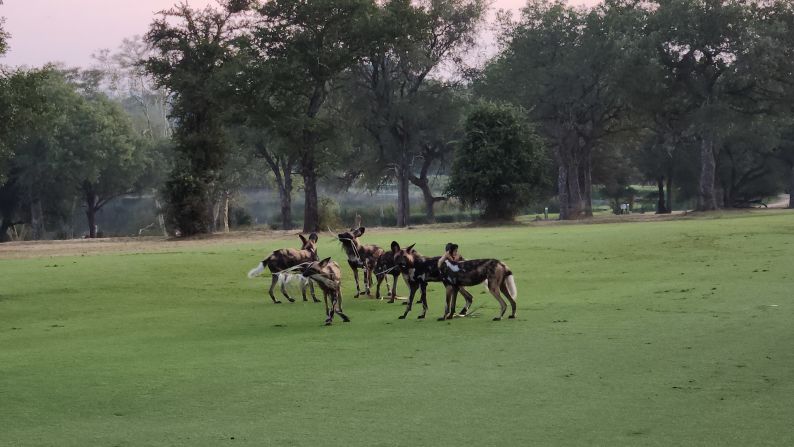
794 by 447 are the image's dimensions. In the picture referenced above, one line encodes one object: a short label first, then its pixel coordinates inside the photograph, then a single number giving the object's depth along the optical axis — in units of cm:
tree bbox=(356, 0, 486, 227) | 7081
